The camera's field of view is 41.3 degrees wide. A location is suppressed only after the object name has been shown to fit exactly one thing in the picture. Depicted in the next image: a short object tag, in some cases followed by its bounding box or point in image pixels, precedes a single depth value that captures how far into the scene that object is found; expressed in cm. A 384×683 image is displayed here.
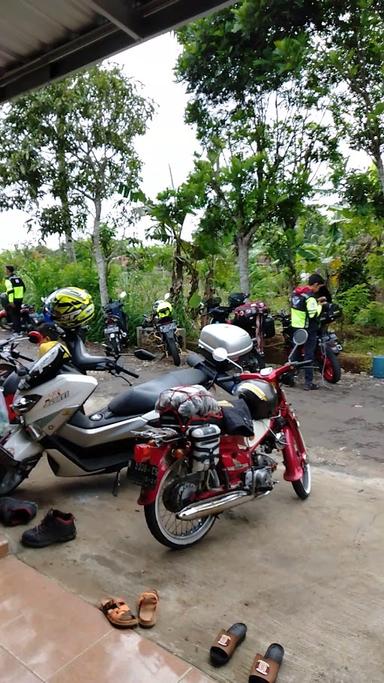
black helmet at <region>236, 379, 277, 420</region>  338
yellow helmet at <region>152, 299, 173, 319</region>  823
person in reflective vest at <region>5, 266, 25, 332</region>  1063
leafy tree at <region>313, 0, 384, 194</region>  730
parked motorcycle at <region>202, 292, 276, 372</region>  758
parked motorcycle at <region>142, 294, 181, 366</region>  813
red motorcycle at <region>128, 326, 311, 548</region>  280
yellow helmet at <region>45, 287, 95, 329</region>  397
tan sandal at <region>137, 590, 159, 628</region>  227
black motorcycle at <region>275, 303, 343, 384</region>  710
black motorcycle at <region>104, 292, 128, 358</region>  855
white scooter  330
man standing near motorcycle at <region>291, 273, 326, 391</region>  691
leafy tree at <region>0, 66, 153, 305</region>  898
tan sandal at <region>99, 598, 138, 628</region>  221
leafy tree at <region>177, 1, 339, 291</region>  800
